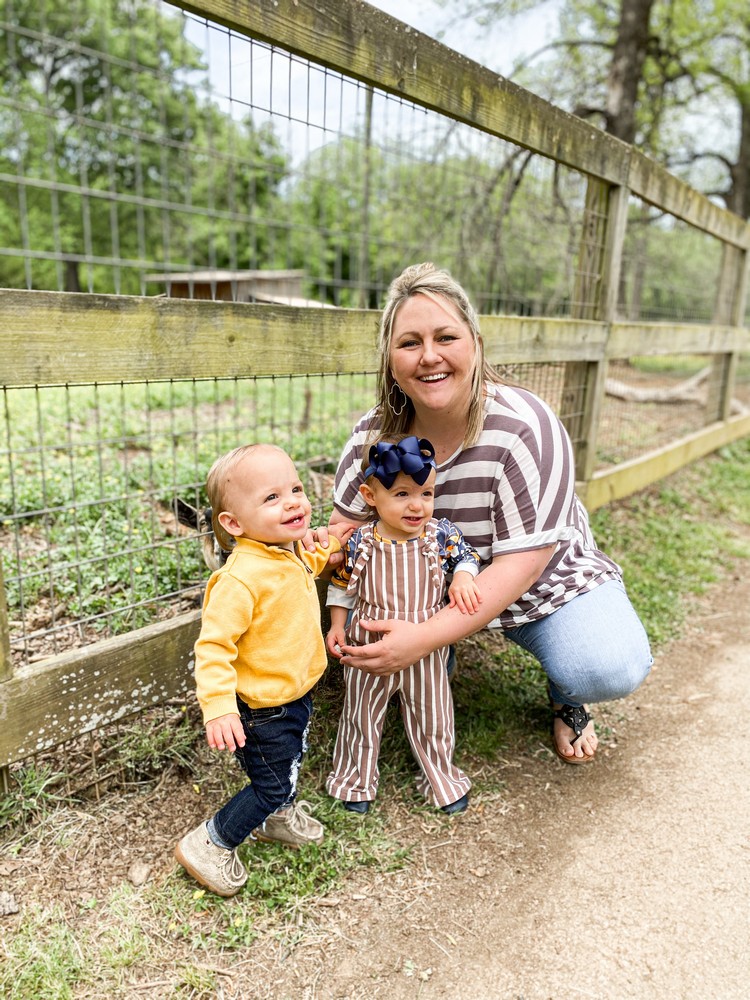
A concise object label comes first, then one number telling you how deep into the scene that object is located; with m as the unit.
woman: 1.95
